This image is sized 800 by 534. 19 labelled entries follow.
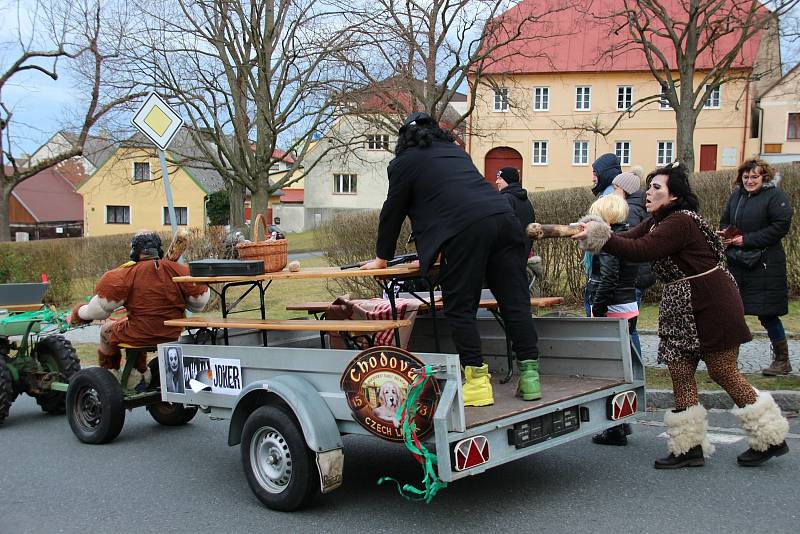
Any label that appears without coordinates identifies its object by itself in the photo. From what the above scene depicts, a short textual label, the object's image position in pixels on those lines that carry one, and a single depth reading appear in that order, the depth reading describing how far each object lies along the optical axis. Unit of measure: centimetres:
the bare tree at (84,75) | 2341
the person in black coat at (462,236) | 428
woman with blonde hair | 605
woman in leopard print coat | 466
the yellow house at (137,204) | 5581
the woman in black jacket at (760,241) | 656
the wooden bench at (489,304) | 531
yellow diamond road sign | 811
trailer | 376
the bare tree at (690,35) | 2048
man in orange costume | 619
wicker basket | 502
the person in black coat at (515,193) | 637
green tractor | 707
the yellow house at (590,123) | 4453
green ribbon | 367
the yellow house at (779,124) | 4275
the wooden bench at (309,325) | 417
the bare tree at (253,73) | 2138
